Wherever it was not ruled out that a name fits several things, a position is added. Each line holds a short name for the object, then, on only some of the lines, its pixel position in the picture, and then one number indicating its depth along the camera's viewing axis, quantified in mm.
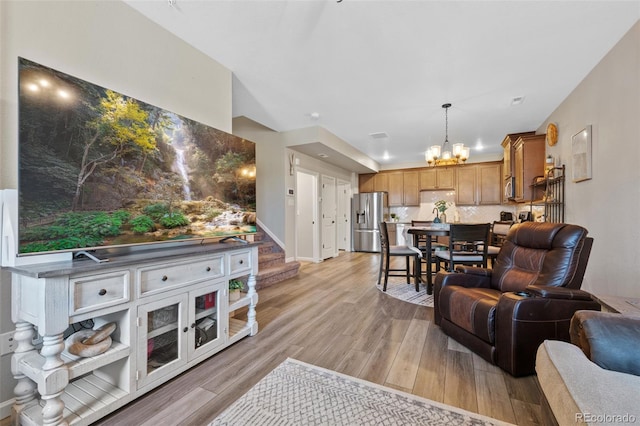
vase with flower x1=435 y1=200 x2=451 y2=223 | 4434
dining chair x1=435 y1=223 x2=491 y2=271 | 3107
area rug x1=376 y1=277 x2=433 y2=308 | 3254
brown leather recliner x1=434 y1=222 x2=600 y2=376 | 1692
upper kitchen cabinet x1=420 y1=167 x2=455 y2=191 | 7039
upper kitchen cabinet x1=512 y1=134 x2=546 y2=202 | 4414
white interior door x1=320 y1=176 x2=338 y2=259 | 6211
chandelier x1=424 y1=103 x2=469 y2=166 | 3902
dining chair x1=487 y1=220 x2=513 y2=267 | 4934
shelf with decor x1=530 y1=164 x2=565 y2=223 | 3582
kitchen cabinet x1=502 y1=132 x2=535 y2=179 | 4863
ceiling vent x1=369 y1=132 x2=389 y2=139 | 4991
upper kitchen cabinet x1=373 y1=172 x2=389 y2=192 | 7773
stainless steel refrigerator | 7230
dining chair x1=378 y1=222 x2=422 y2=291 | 3611
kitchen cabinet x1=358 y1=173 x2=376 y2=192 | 7961
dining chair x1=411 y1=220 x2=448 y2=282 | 3414
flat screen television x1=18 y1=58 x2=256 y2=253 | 1337
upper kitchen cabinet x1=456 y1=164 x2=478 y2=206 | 6797
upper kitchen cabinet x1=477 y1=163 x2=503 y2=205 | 6562
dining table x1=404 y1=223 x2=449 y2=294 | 3342
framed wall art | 2822
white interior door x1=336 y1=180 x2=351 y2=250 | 7329
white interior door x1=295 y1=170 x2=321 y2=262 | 5871
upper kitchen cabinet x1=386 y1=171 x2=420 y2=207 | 7438
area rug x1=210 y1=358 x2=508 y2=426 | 1368
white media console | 1202
